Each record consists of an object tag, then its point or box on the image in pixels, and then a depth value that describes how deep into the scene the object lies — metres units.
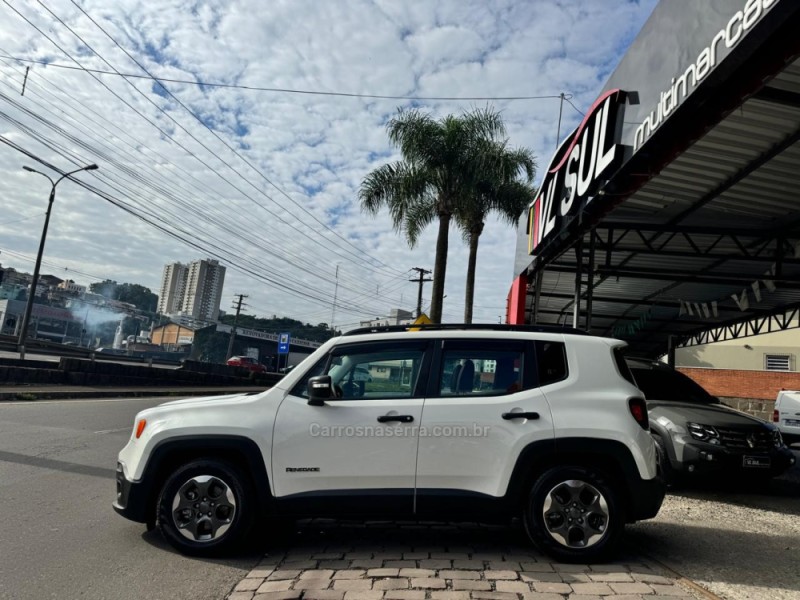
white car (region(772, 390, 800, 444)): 15.86
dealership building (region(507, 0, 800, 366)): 4.91
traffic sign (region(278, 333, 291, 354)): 41.59
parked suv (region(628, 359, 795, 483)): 7.04
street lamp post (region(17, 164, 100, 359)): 26.08
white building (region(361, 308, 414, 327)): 54.78
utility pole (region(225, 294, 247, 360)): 74.51
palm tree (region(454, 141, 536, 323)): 19.14
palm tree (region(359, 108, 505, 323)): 18.61
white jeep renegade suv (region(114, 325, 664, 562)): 4.50
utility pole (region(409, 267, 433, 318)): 50.03
